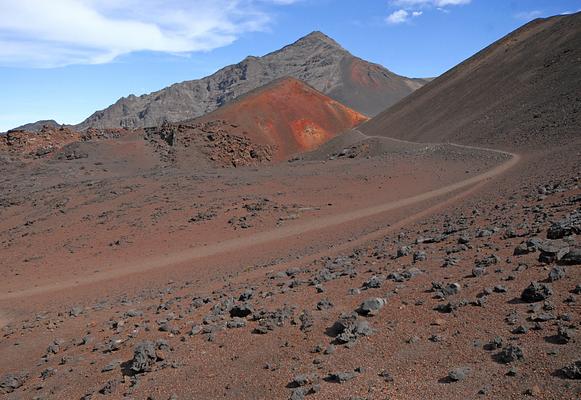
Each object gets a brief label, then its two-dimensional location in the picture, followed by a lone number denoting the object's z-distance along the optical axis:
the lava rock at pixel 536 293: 5.98
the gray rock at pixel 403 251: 9.95
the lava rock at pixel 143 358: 6.60
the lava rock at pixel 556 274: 6.33
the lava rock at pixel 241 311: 7.91
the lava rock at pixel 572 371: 4.43
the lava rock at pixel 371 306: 6.79
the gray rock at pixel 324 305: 7.43
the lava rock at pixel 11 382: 7.20
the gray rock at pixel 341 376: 5.35
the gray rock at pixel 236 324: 7.47
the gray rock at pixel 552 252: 6.97
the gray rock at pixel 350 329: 6.21
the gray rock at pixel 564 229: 7.97
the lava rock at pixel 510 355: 4.97
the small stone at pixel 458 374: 4.91
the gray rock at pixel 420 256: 9.10
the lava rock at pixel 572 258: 6.68
